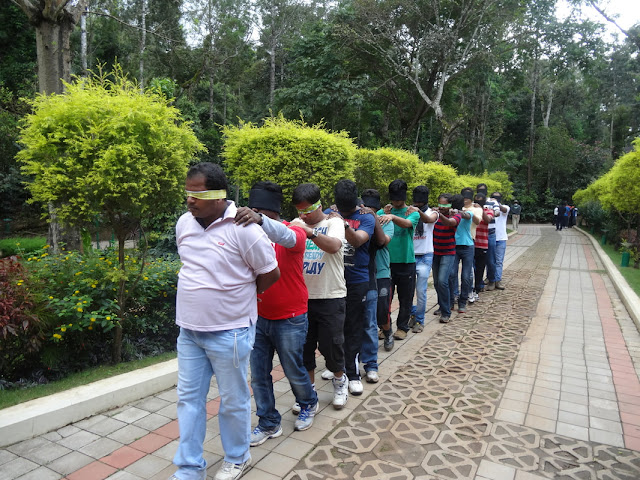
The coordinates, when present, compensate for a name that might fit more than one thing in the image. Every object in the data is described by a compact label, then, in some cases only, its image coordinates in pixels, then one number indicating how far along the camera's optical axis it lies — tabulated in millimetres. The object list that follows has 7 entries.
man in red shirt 2928
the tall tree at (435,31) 17514
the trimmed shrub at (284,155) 6188
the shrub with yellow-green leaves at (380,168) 10016
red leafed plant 3555
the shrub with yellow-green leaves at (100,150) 3691
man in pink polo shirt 2457
